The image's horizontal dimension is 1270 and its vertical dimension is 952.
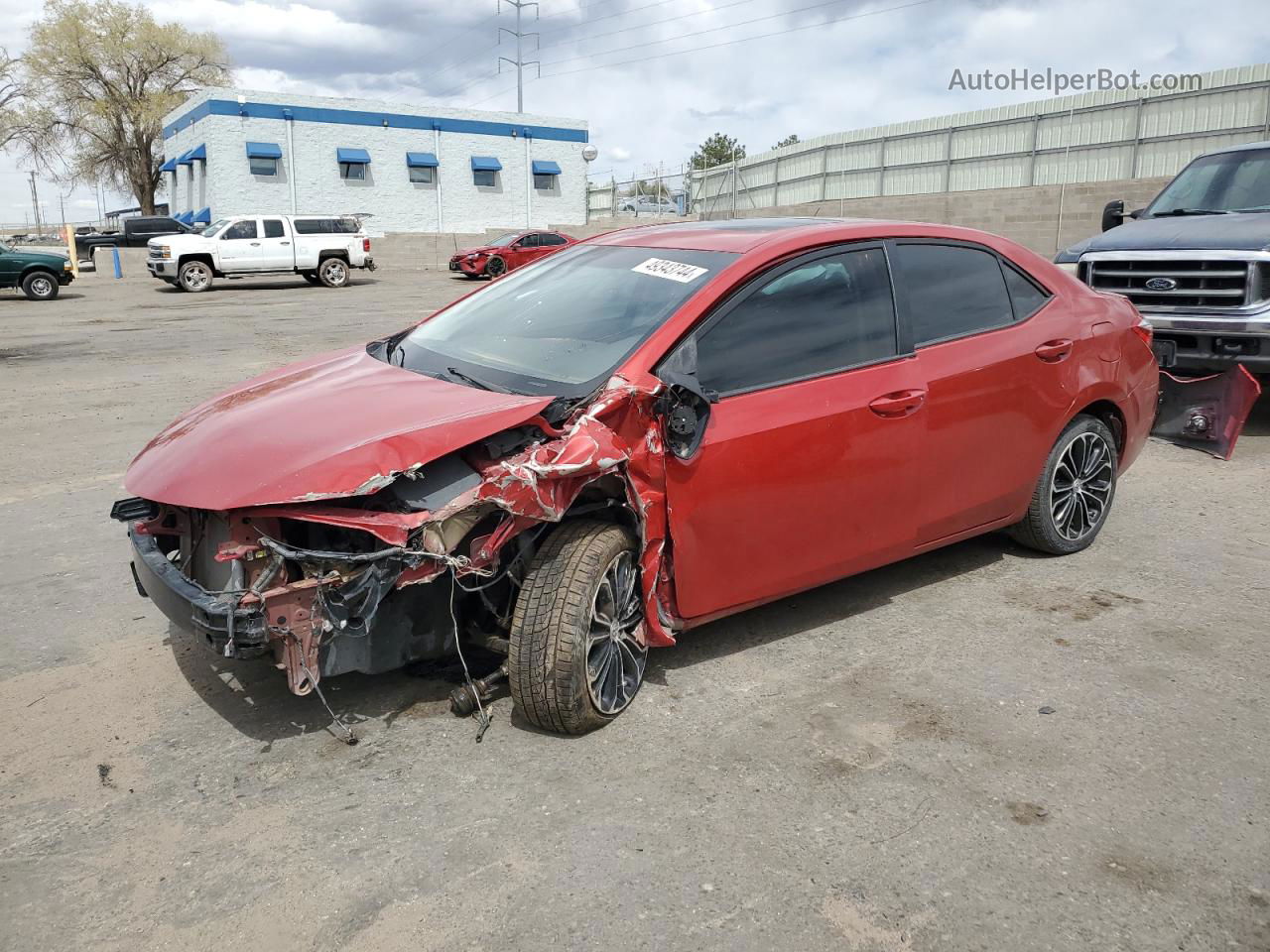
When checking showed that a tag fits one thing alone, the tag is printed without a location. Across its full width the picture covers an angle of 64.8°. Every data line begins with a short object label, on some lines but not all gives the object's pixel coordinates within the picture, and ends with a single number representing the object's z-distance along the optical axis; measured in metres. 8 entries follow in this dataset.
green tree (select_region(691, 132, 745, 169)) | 92.81
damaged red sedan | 3.05
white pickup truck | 25.92
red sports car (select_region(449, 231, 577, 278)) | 30.03
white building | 38.75
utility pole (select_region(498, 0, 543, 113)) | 61.67
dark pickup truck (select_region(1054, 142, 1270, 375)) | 7.22
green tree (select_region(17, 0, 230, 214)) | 49.91
